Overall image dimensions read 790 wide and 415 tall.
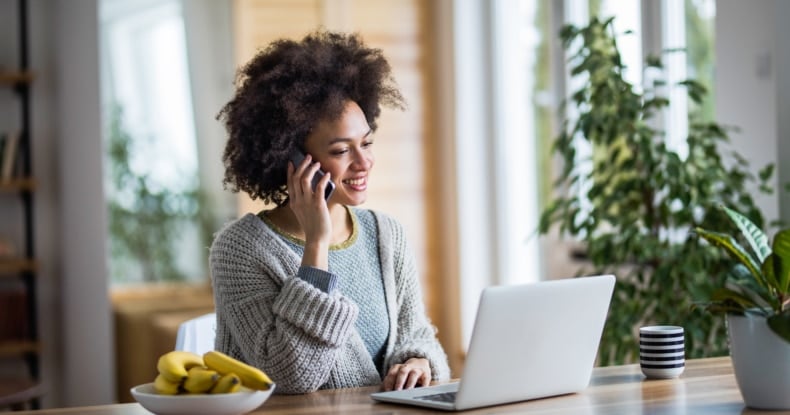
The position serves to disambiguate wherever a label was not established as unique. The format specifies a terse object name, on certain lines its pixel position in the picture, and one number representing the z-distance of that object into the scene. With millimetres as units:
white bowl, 3185
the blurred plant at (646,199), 4756
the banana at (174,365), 3241
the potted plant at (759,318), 3293
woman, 3658
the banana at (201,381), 3237
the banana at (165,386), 3251
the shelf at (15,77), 6681
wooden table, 3321
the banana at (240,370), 3236
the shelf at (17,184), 6676
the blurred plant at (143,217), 8602
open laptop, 3298
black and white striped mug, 3617
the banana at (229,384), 3219
